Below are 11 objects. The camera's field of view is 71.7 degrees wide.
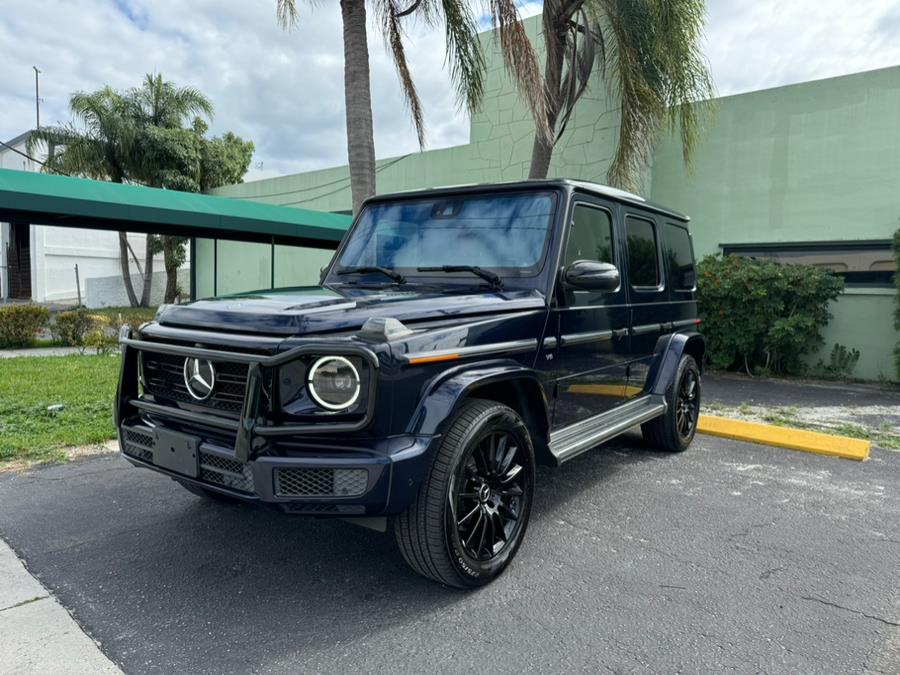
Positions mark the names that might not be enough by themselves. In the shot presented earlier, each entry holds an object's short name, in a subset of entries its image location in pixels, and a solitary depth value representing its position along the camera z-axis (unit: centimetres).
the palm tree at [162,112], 2172
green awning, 980
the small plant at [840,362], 948
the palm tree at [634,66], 890
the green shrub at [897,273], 861
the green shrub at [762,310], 904
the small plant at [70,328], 1202
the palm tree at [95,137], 2089
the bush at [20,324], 1144
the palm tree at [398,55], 827
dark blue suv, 256
